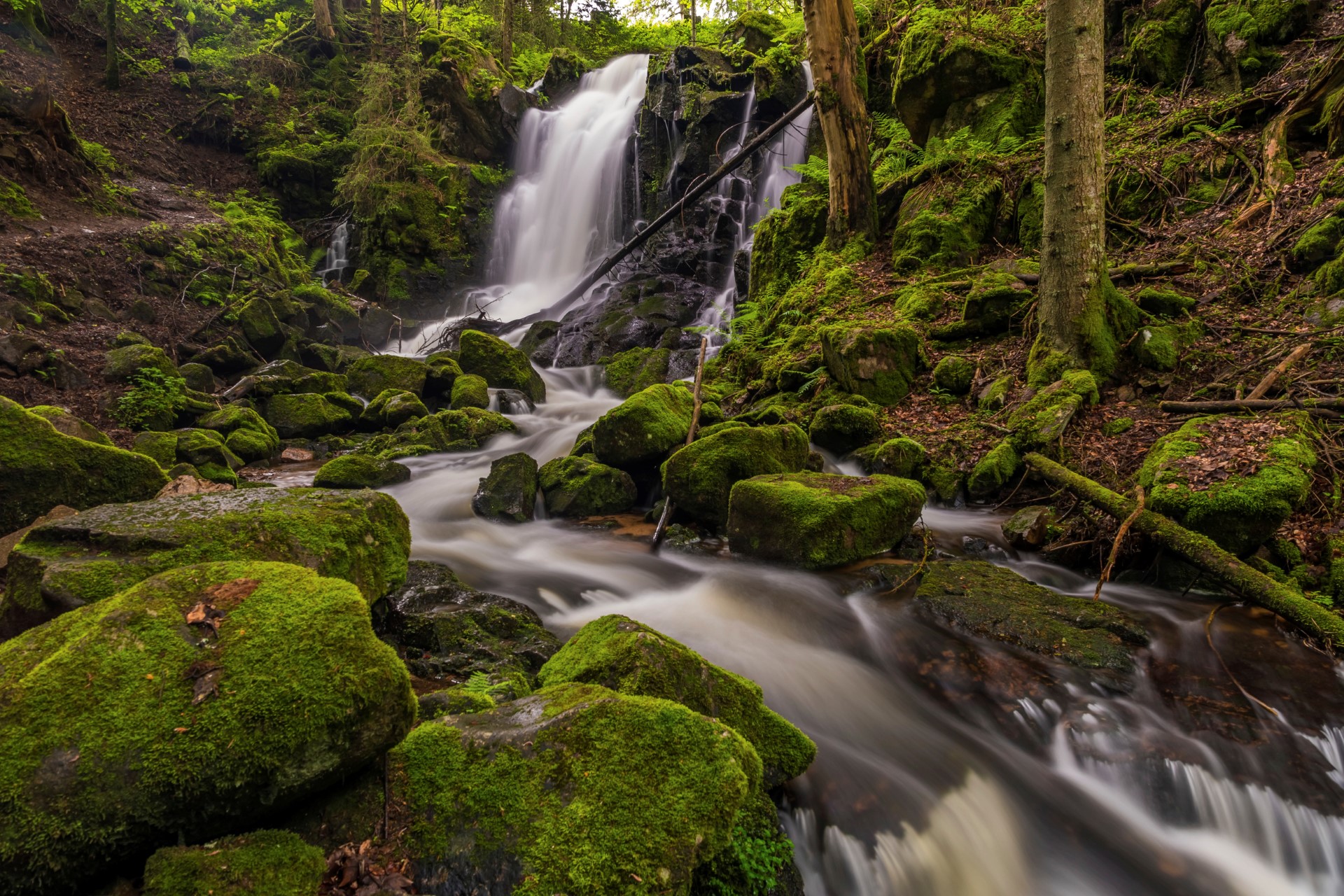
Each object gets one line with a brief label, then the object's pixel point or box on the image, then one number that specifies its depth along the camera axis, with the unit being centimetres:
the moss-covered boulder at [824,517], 526
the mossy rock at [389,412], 1118
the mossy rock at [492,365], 1310
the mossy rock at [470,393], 1190
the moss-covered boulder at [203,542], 254
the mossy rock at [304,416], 1041
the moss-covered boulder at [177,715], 160
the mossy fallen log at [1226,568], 367
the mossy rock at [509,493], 753
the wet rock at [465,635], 351
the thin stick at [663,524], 645
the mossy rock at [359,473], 788
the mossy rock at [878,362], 782
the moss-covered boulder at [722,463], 626
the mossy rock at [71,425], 627
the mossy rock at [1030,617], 390
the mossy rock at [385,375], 1223
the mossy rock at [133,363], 955
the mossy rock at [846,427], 730
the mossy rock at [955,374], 742
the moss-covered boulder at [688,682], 261
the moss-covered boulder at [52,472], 417
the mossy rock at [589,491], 752
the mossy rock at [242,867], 155
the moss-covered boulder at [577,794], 179
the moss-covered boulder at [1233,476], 419
